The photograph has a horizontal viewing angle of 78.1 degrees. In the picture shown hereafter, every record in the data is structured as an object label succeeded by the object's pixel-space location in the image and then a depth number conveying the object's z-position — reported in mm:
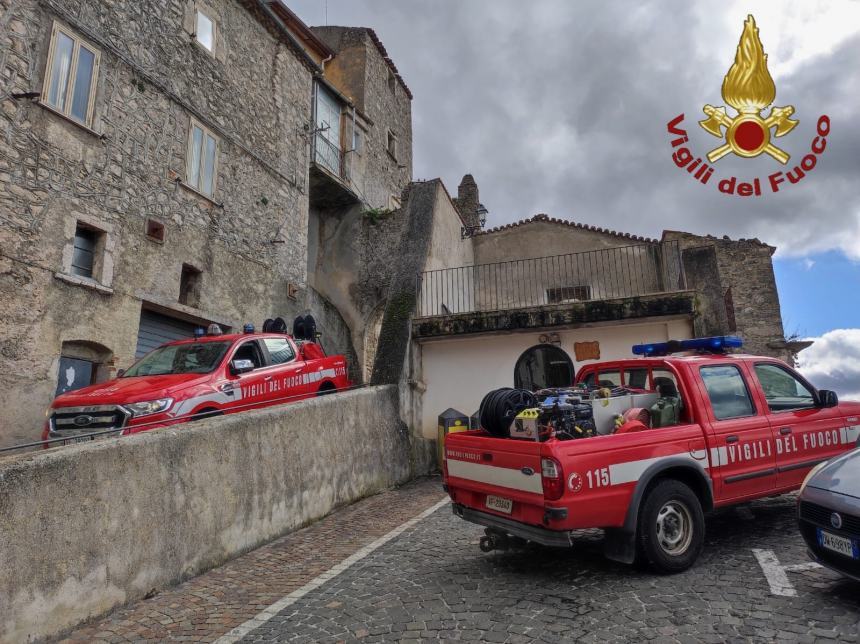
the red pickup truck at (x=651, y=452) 4004
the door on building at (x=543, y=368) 11055
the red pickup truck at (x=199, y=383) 6059
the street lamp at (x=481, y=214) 23488
